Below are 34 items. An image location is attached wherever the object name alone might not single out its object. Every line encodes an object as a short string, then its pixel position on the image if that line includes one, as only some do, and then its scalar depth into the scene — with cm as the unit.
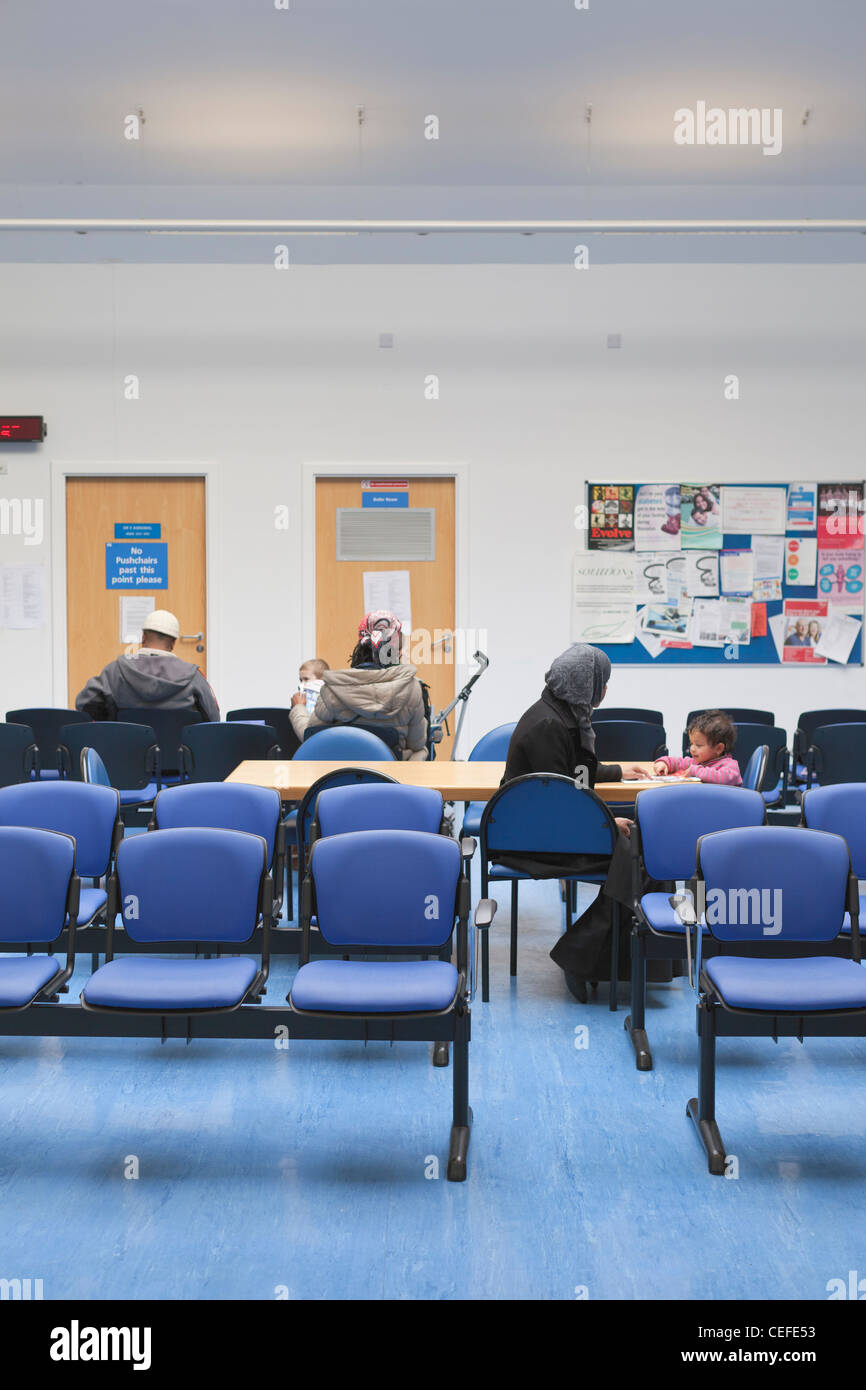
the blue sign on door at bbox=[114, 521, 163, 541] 775
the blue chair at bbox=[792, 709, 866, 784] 641
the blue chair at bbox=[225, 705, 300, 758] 584
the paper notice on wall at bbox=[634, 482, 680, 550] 768
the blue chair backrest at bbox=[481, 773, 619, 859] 384
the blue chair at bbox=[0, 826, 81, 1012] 312
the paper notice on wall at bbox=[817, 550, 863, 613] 768
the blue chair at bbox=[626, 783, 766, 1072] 358
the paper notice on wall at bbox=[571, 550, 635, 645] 771
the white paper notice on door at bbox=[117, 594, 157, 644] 779
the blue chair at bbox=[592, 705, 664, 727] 633
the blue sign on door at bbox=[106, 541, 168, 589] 776
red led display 758
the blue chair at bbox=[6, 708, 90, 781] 602
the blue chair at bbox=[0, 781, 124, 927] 379
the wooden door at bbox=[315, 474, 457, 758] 774
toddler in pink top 438
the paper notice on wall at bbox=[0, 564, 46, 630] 771
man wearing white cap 577
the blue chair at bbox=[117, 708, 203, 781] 576
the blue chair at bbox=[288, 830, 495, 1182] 304
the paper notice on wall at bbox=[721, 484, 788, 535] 767
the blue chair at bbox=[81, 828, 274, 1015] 314
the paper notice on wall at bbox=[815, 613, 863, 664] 773
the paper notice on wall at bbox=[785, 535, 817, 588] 767
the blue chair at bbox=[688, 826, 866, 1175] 312
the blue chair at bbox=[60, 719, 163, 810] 533
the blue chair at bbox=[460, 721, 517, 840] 555
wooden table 427
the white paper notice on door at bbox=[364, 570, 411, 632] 780
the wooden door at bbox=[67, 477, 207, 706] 772
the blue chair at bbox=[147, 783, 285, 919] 383
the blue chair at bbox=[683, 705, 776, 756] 634
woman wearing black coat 393
